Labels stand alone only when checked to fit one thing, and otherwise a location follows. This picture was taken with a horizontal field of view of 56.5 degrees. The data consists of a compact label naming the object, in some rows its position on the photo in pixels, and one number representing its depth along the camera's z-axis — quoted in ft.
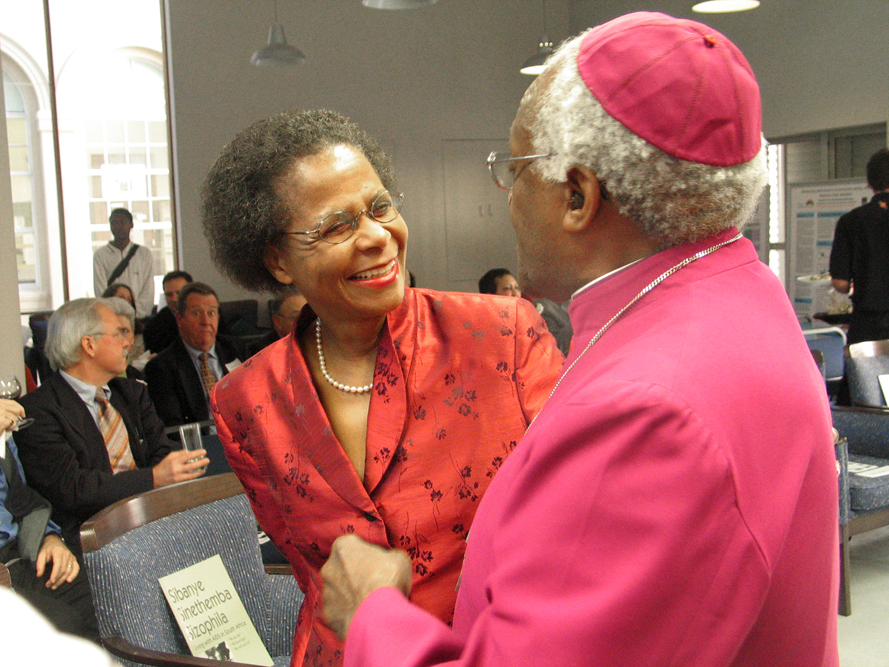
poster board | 24.90
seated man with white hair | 9.71
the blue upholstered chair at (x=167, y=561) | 5.98
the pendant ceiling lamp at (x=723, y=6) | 17.72
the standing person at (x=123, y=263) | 27.22
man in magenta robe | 2.18
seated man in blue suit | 8.73
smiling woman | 4.28
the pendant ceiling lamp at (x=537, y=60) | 26.43
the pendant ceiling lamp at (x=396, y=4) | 17.61
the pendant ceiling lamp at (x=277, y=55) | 24.63
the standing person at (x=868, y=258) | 17.47
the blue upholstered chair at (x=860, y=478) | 11.60
